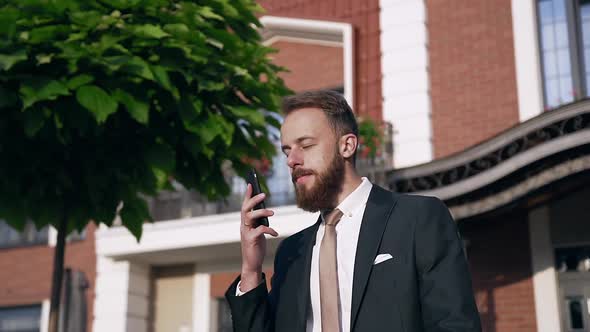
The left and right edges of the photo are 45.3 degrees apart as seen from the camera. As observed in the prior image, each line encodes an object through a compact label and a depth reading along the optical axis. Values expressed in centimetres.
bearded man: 271
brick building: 1077
